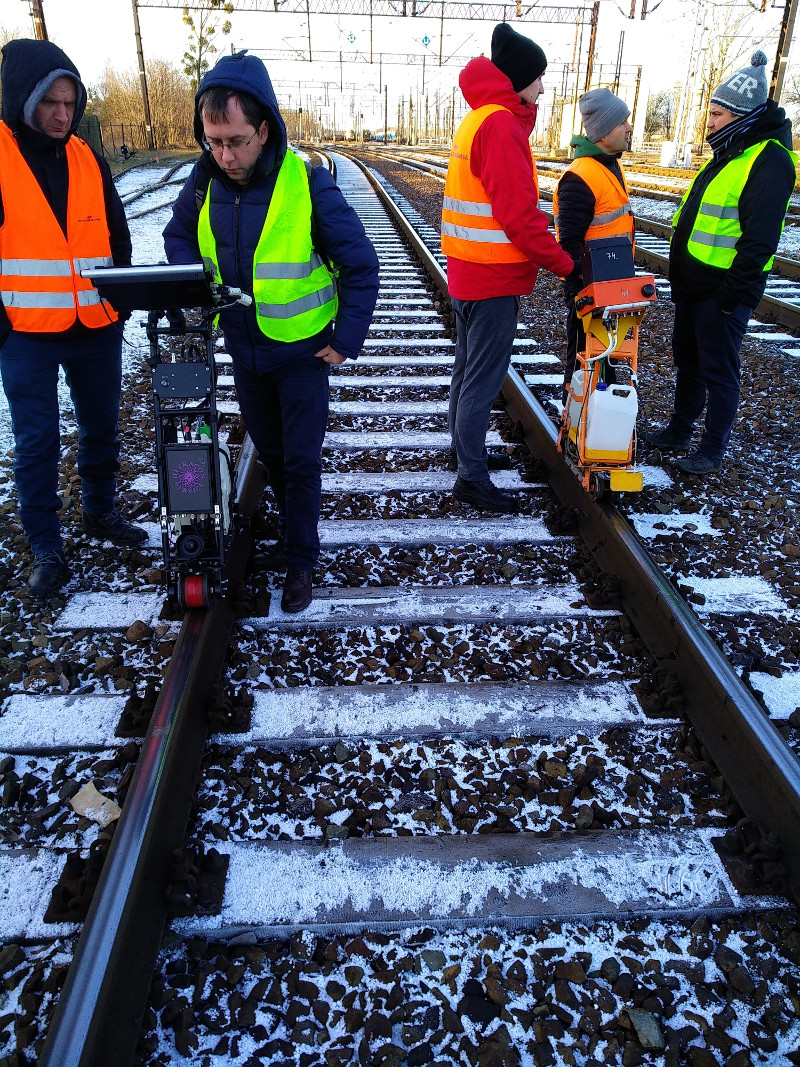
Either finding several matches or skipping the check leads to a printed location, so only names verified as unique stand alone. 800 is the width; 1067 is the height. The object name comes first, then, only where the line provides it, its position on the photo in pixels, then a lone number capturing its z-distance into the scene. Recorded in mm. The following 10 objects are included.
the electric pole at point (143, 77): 28781
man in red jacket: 3285
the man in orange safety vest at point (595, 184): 3852
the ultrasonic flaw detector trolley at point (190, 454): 2746
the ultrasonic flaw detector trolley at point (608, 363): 3543
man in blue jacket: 2523
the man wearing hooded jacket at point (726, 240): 3914
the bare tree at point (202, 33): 35750
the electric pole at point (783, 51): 18203
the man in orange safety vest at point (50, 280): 2939
